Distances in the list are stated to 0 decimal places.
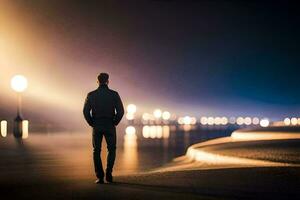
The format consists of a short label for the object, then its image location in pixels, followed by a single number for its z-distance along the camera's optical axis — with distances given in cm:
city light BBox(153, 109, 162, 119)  14325
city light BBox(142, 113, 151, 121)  14925
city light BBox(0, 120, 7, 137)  4519
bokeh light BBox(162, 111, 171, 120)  15325
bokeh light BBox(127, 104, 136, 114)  11014
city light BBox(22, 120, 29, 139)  4284
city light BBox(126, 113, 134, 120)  10886
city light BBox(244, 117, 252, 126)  18512
